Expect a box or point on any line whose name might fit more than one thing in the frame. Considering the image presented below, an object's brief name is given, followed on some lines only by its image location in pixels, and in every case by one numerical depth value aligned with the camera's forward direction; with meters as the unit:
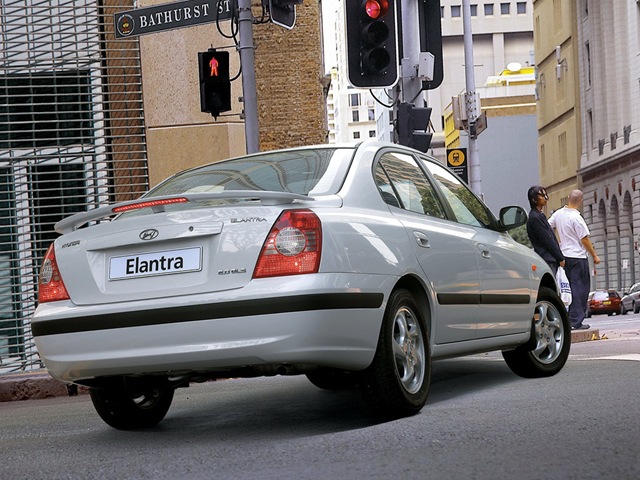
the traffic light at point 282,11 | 12.41
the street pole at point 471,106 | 31.06
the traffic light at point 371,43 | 12.23
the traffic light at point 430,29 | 14.79
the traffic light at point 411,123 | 13.62
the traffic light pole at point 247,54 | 12.56
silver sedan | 5.73
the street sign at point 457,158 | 25.27
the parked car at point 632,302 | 49.59
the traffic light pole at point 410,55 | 14.79
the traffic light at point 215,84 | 12.60
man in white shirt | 14.80
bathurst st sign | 12.48
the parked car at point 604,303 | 52.84
